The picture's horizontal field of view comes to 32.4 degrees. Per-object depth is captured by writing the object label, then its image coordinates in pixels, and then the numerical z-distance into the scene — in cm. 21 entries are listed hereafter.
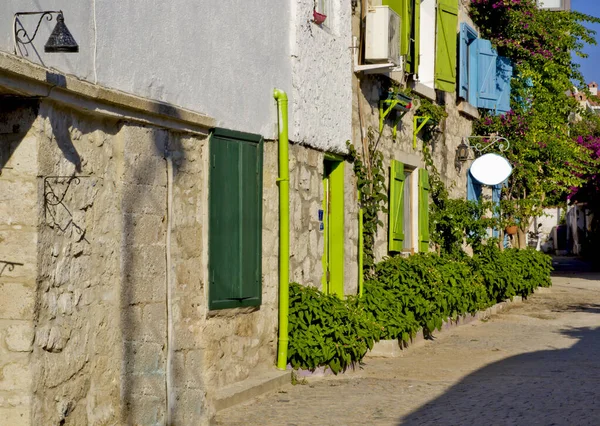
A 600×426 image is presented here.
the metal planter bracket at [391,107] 1212
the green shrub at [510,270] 1570
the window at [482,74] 1647
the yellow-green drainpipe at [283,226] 895
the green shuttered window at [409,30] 1235
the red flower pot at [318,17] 984
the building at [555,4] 2089
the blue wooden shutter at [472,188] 1728
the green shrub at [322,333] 901
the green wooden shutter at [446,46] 1475
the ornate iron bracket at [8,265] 557
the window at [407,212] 1369
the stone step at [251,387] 766
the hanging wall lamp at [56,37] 541
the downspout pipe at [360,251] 1124
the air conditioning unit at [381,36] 1120
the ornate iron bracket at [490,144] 1716
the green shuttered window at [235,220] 784
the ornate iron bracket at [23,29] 550
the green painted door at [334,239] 1080
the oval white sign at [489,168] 1712
